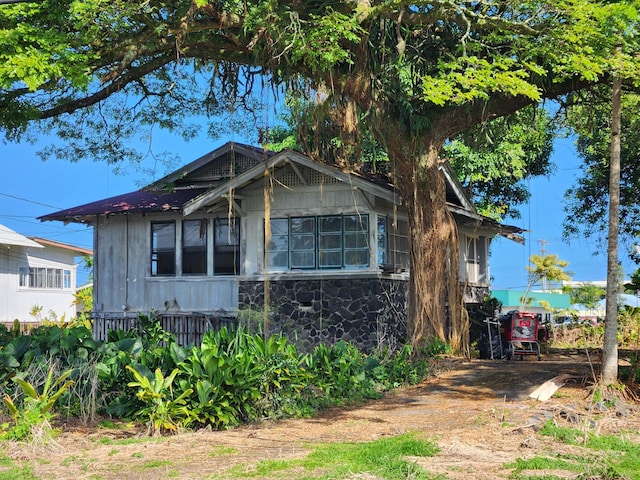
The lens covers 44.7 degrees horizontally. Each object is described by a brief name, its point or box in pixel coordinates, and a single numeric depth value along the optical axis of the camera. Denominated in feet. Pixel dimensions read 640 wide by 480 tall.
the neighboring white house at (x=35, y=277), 117.91
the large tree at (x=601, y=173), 67.21
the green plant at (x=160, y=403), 32.32
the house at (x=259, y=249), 64.59
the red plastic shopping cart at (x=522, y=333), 62.54
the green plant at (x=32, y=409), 30.07
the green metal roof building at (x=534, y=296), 156.25
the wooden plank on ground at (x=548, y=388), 38.47
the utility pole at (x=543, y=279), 153.16
